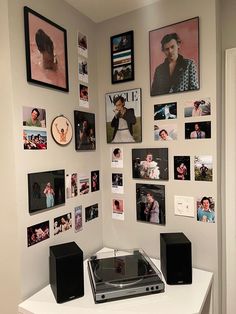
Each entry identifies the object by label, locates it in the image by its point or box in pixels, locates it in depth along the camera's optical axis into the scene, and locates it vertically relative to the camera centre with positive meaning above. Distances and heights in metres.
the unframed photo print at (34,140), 1.32 +0.03
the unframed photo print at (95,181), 1.85 -0.28
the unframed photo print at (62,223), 1.51 -0.49
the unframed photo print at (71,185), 1.61 -0.27
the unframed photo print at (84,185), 1.73 -0.29
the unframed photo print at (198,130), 1.51 +0.07
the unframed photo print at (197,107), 1.50 +0.21
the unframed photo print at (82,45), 1.72 +0.71
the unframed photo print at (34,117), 1.32 +0.16
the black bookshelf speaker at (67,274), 1.25 -0.67
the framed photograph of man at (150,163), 1.66 -0.14
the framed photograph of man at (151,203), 1.69 -0.42
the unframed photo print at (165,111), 1.61 +0.21
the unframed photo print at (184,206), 1.59 -0.42
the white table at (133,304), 1.20 -0.81
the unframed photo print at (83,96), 1.73 +0.35
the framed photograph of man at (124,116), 1.74 +0.20
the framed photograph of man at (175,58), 1.53 +0.55
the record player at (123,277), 1.28 -0.74
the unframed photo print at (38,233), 1.34 -0.49
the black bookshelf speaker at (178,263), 1.40 -0.68
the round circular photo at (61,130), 1.50 +0.09
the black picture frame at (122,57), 1.75 +0.63
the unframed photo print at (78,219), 1.68 -0.51
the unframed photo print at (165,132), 1.62 +0.07
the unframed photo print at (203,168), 1.51 -0.16
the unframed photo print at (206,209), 1.52 -0.42
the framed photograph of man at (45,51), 1.33 +0.55
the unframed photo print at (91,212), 1.79 -0.50
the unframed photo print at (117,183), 1.85 -0.30
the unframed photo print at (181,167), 1.59 -0.16
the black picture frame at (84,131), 1.68 +0.10
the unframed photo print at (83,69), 1.72 +0.54
